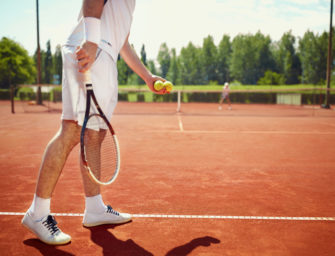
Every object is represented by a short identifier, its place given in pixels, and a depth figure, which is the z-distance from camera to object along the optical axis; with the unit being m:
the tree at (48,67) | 73.75
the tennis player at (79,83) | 2.00
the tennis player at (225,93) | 17.93
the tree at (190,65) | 72.43
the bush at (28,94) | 33.30
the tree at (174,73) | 71.50
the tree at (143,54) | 90.31
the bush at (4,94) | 35.12
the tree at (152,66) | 70.58
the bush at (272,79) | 63.11
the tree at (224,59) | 75.19
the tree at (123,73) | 62.38
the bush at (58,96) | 26.09
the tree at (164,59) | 77.38
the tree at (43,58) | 74.24
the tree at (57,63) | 73.19
